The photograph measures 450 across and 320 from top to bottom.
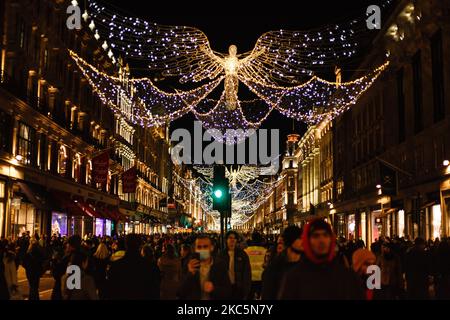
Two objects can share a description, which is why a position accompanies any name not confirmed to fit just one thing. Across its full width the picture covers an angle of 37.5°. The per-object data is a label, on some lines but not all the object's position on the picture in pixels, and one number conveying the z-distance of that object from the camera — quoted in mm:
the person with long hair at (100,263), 14104
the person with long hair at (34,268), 15844
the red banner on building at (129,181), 44269
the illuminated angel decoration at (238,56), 18938
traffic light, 17984
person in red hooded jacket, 4938
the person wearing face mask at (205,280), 7301
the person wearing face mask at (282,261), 8086
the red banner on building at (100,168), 36906
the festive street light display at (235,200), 133338
